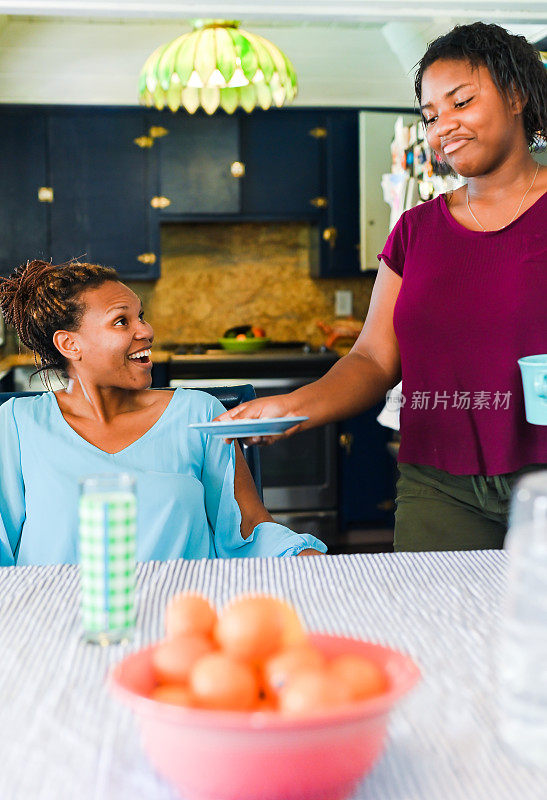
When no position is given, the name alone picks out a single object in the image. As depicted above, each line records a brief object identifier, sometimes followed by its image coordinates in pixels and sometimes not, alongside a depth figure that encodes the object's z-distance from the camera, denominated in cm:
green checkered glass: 93
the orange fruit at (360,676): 65
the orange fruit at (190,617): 75
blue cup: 136
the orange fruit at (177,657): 69
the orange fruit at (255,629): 68
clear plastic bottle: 71
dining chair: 188
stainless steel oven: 416
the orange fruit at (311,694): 62
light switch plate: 479
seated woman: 165
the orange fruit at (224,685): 63
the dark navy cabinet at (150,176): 432
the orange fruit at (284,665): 64
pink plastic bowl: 61
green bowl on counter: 439
